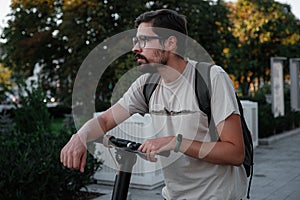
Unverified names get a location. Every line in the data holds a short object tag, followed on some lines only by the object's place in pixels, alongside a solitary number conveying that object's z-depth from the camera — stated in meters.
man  1.65
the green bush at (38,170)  4.66
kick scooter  1.70
